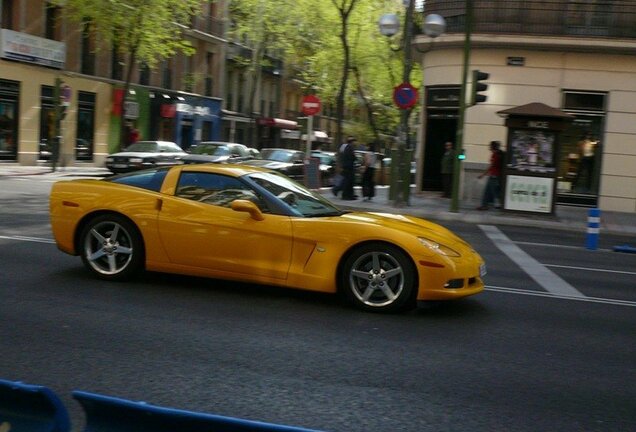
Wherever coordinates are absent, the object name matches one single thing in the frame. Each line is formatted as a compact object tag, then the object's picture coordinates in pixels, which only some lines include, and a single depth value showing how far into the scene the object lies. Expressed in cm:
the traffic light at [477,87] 1840
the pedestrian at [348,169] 2166
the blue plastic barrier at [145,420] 244
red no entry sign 2342
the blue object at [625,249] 1429
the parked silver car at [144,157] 2792
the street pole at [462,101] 1922
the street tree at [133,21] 2977
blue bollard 1374
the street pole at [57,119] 2862
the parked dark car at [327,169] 3011
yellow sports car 704
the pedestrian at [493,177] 2059
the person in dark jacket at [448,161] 2289
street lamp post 1989
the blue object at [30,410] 262
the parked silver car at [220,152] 2752
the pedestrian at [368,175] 2189
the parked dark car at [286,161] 2643
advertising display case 1959
